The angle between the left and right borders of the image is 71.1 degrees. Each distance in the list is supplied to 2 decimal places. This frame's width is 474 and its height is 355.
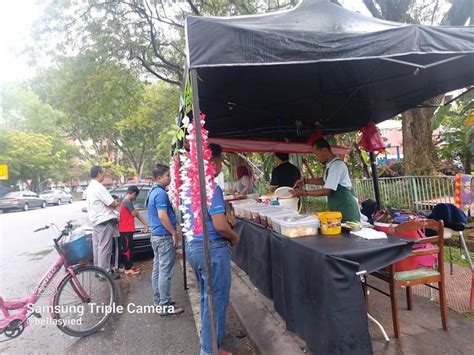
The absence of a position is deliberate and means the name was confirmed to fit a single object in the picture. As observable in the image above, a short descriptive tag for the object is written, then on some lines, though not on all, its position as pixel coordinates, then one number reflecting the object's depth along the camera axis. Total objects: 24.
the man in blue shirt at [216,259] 2.74
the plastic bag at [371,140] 5.98
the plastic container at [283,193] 4.52
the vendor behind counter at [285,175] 6.08
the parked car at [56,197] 30.10
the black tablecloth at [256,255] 3.82
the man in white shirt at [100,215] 5.29
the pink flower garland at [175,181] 4.50
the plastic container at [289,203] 4.29
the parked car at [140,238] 7.02
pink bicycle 3.79
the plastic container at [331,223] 3.12
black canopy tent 2.41
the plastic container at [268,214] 3.77
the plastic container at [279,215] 3.51
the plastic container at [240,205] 4.98
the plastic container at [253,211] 4.23
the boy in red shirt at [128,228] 5.93
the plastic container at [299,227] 3.09
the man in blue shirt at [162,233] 4.22
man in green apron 3.62
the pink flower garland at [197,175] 2.70
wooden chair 2.97
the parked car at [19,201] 24.58
